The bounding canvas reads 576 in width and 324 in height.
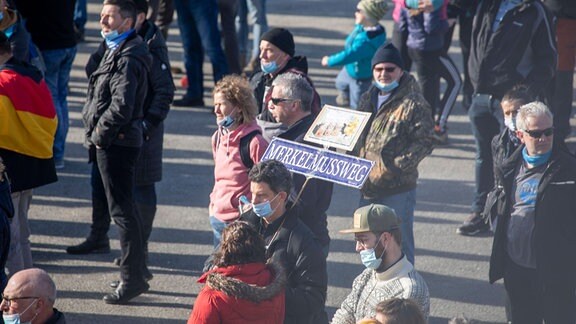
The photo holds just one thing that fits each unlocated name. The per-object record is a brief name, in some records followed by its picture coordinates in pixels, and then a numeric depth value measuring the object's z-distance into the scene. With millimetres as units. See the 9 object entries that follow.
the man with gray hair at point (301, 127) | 13594
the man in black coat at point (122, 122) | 15227
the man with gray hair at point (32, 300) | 10719
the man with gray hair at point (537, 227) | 12875
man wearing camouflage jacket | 14789
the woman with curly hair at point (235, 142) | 14070
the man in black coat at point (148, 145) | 16094
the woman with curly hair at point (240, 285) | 10375
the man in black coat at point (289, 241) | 11320
